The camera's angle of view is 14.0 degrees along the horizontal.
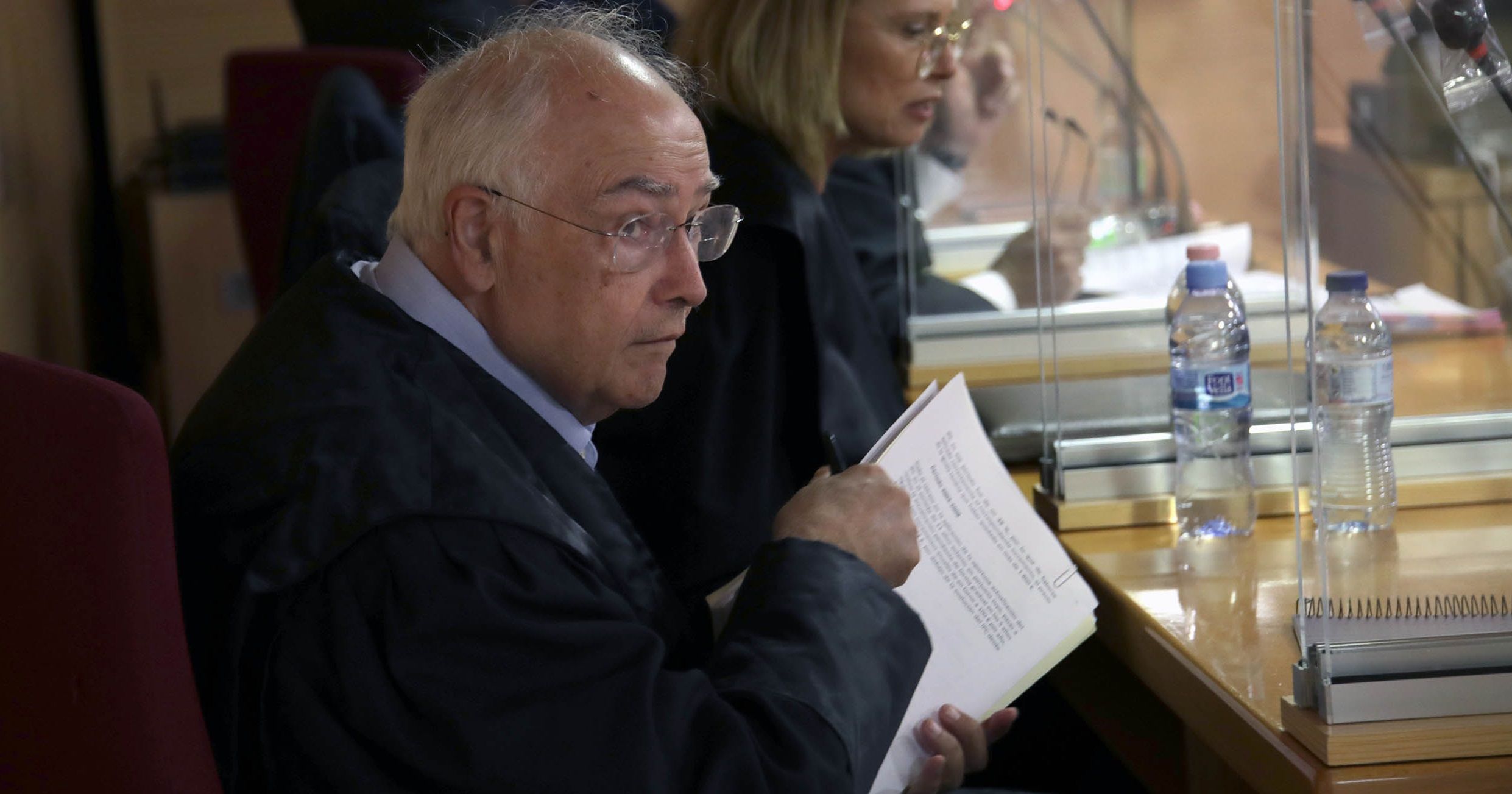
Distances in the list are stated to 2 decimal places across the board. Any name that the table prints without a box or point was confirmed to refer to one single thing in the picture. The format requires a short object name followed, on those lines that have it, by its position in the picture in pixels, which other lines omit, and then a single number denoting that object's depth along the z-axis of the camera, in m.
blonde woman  4.14
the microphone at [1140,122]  4.72
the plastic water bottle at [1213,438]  4.09
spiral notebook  3.63
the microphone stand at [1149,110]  4.71
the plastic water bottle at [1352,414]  3.71
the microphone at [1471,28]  3.73
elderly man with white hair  3.61
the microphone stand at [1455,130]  3.78
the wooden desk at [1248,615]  3.64
